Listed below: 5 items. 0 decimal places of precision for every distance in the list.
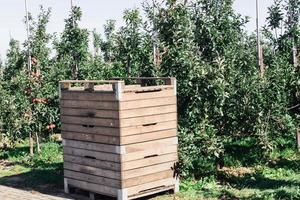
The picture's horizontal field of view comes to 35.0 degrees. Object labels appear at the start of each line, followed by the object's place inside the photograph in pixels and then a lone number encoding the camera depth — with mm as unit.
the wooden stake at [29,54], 15242
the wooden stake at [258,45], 14006
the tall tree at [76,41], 17766
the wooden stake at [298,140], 14100
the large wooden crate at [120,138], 8883
